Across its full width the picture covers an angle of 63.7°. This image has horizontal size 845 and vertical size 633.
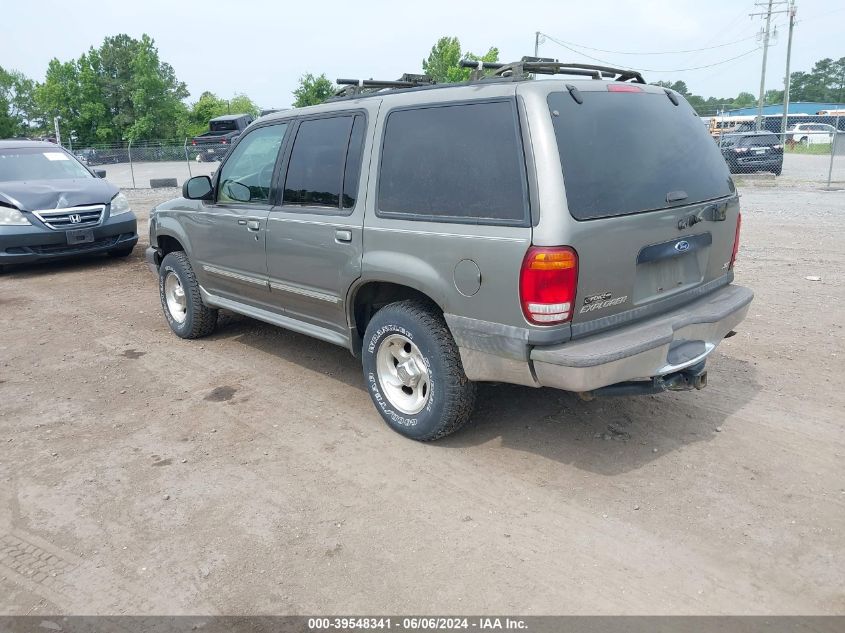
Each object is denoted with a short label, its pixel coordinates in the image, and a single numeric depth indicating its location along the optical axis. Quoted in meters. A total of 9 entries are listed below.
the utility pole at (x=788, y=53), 34.49
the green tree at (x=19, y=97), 67.06
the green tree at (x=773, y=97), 101.69
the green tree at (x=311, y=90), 41.09
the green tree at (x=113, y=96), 55.62
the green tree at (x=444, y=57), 41.69
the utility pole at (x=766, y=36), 40.44
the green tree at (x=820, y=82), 96.56
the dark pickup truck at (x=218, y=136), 28.20
